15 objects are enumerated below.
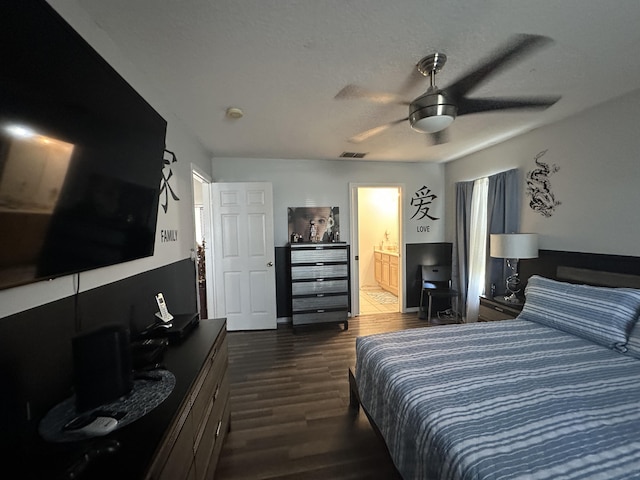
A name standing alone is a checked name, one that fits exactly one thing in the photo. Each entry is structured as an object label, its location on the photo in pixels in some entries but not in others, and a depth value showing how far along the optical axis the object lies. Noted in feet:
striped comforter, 3.04
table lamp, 8.84
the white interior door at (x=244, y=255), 12.02
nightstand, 8.94
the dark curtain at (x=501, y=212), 10.19
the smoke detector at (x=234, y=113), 7.38
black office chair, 13.88
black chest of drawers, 12.21
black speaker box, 3.01
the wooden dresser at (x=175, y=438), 2.39
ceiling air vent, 12.10
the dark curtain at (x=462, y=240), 12.74
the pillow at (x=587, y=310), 5.78
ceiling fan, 4.93
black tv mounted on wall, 2.35
